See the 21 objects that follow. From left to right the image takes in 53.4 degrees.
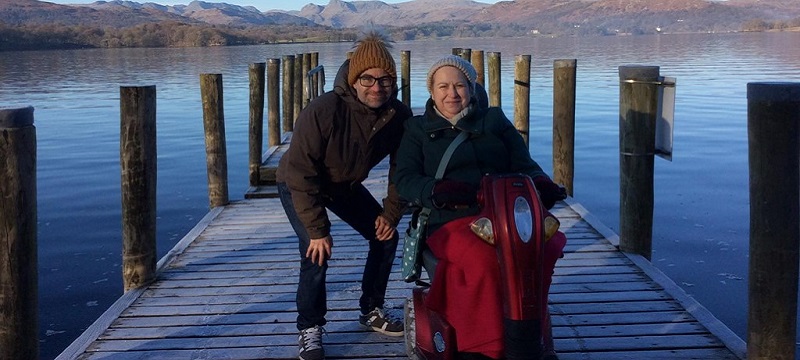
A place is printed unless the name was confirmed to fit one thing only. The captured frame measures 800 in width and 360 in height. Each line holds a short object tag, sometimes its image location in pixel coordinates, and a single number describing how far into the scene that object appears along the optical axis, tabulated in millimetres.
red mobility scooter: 3119
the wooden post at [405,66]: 17344
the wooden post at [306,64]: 18656
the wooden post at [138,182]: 5441
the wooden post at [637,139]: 5754
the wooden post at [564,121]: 7906
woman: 3299
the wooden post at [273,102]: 11953
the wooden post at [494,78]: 12852
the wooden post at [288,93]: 15633
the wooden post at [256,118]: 9805
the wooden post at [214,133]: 8484
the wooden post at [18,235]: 3643
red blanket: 3256
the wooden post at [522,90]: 10031
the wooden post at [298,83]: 17661
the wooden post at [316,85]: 14648
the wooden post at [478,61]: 13706
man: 3914
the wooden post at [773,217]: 3752
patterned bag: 3717
